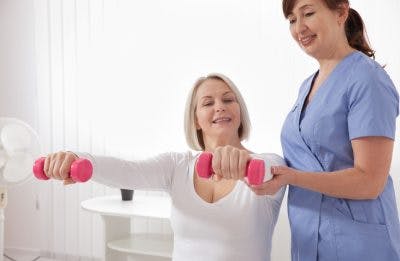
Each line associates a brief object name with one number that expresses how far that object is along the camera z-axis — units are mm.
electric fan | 2342
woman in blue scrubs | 1054
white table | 2541
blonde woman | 1349
